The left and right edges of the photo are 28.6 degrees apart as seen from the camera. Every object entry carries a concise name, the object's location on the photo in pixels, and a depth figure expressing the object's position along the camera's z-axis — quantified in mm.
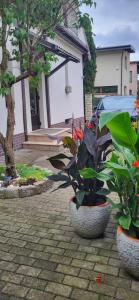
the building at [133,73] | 30484
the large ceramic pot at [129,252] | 2135
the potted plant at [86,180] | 2777
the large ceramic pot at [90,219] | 2791
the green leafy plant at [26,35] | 4194
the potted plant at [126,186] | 2069
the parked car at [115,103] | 10453
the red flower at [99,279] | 2232
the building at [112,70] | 23250
